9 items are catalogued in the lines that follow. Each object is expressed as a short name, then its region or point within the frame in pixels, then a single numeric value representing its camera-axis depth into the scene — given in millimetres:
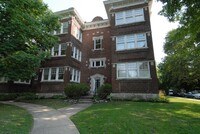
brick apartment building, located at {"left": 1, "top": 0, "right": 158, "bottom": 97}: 15711
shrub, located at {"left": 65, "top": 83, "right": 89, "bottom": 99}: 15477
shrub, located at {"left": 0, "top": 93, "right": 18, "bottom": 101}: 17481
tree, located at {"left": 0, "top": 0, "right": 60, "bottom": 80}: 10966
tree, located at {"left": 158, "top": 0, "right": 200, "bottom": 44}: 5761
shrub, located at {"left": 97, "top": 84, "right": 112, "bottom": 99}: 15771
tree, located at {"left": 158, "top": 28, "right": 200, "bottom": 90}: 24470
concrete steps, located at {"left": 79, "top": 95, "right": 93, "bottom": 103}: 15261
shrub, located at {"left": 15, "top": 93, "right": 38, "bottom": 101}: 17344
